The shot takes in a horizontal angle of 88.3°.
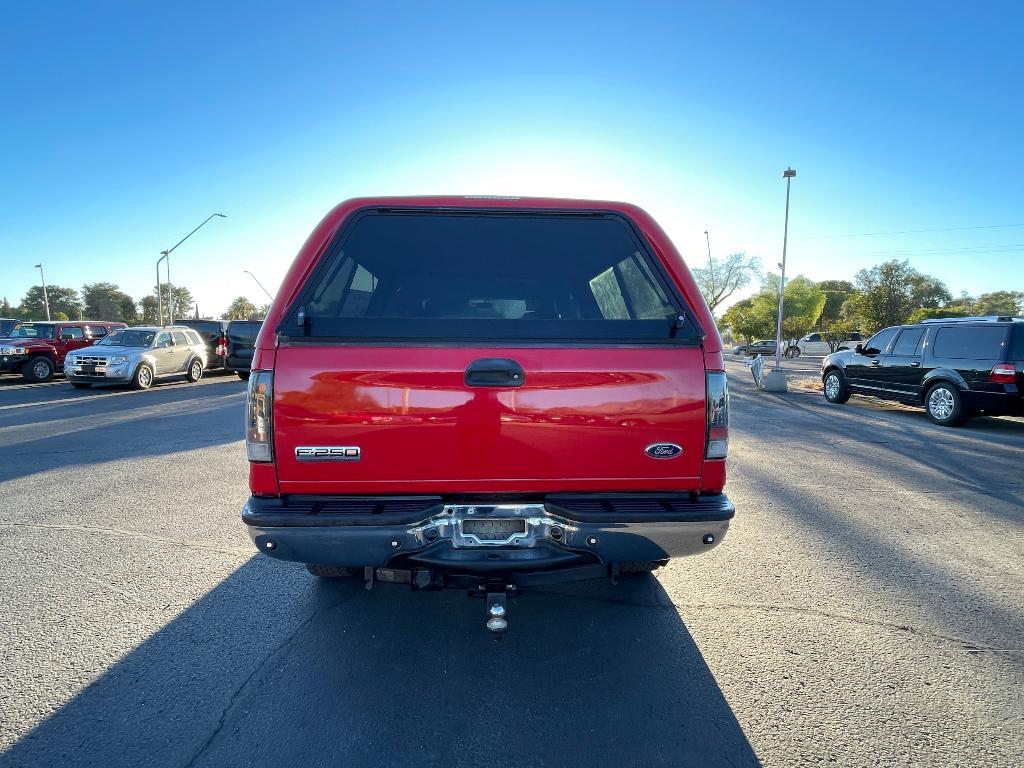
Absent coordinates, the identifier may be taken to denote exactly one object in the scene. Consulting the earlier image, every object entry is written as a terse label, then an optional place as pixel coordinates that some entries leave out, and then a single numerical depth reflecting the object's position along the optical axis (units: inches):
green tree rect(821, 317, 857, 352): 2007.9
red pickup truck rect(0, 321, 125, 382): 590.9
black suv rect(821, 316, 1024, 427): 325.4
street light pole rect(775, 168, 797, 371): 858.9
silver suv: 523.8
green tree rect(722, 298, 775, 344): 2504.9
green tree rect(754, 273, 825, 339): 2544.3
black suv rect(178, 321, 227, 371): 683.4
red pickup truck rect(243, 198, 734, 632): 85.4
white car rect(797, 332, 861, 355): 1752.0
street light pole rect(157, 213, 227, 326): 927.6
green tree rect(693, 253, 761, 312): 3083.2
